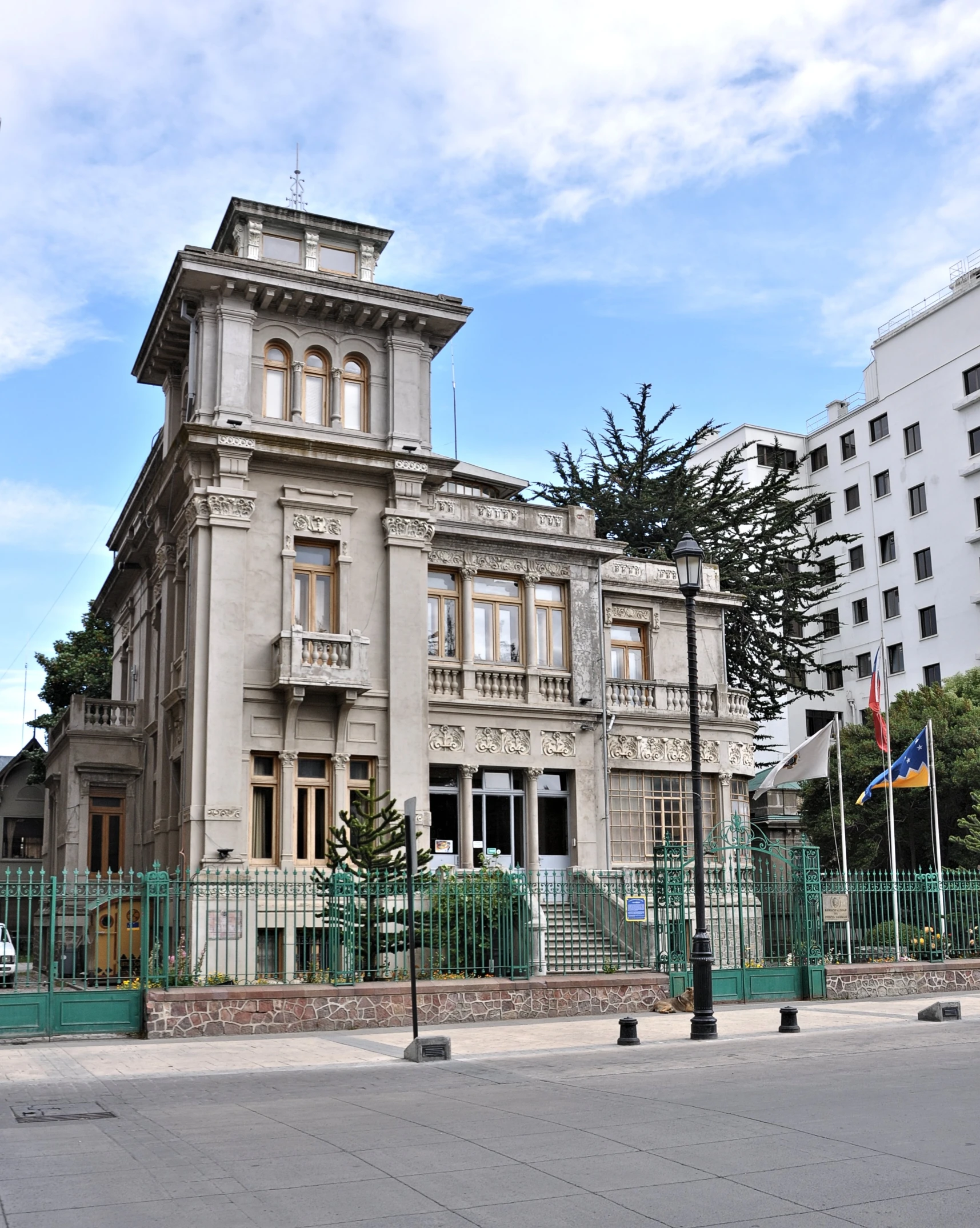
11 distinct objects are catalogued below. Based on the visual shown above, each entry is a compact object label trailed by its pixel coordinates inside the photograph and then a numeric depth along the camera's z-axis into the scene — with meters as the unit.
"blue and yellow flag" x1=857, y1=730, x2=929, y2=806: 27.20
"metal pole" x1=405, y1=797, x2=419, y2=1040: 16.03
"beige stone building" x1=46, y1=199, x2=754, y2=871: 25.62
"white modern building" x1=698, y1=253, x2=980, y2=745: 56.09
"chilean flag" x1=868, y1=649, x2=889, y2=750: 27.58
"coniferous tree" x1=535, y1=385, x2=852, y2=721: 39.75
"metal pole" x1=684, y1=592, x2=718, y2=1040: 17.42
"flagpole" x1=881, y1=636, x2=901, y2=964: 23.68
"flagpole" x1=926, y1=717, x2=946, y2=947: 24.58
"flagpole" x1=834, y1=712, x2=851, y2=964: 23.42
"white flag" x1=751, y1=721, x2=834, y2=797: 29.08
